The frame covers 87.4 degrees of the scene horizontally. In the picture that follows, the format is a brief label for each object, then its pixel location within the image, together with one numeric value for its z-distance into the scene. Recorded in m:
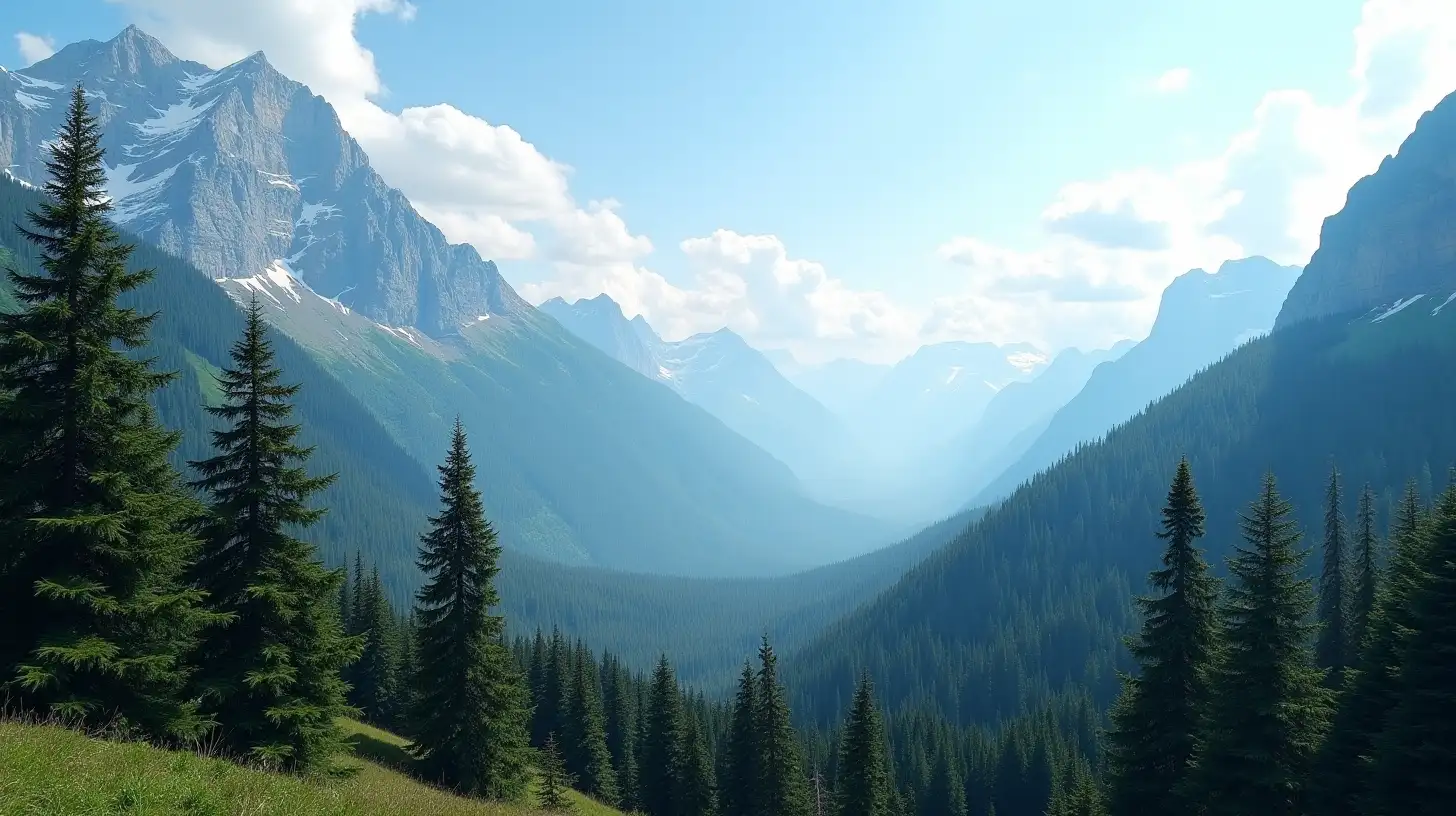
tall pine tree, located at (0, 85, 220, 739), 16.78
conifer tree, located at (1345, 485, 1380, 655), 39.28
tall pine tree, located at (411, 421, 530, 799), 31.92
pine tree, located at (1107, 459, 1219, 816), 27.05
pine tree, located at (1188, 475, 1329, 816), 23.84
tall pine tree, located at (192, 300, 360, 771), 21.56
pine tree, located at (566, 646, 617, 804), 58.72
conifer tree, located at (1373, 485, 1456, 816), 19.89
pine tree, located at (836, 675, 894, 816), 44.81
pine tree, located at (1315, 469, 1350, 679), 43.12
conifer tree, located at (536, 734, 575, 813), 41.84
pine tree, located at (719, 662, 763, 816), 46.62
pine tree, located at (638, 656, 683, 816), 55.91
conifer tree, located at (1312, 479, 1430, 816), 22.64
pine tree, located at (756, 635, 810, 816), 43.34
